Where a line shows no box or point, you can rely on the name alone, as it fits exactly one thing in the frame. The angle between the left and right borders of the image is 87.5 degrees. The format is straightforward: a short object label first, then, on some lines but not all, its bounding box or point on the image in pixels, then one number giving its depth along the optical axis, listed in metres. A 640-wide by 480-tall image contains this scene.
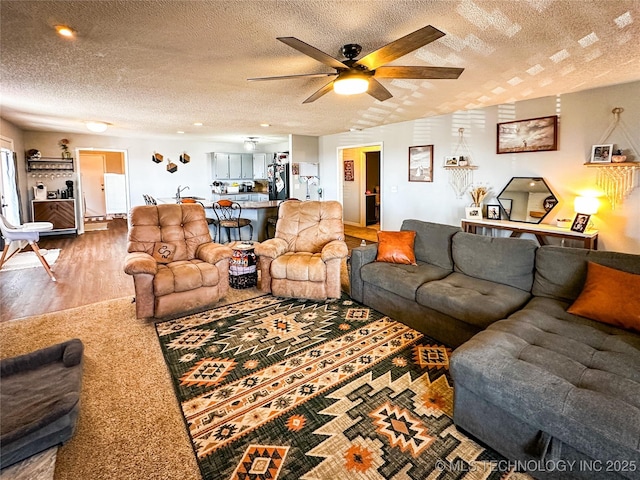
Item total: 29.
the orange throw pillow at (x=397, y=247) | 3.40
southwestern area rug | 1.62
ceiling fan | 2.07
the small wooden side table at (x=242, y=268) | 4.07
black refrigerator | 8.65
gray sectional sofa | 1.32
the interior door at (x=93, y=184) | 10.73
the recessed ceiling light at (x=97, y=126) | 5.79
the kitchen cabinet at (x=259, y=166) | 10.28
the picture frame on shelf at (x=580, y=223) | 3.91
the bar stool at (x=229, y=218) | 5.50
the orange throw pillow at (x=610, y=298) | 1.96
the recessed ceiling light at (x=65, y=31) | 2.27
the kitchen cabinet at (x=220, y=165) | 9.59
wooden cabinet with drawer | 7.32
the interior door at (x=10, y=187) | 6.10
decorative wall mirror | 4.44
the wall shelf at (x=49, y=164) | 7.41
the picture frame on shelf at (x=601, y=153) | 3.81
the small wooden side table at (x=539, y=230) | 3.90
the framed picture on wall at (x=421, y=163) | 5.83
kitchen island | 6.30
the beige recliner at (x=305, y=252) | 3.53
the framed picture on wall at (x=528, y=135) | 4.29
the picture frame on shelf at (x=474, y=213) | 4.94
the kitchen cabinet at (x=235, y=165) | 9.88
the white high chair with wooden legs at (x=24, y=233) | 4.23
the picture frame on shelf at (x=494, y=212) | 4.91
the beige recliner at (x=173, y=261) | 3.07
